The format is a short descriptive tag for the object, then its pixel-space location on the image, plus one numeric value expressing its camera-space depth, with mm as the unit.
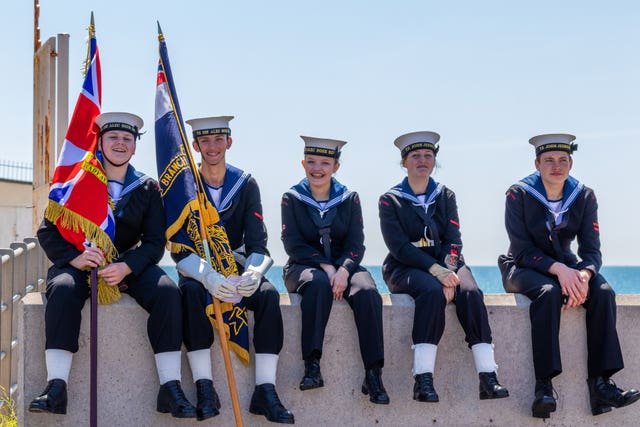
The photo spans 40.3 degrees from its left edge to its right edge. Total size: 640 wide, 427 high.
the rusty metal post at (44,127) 10180
